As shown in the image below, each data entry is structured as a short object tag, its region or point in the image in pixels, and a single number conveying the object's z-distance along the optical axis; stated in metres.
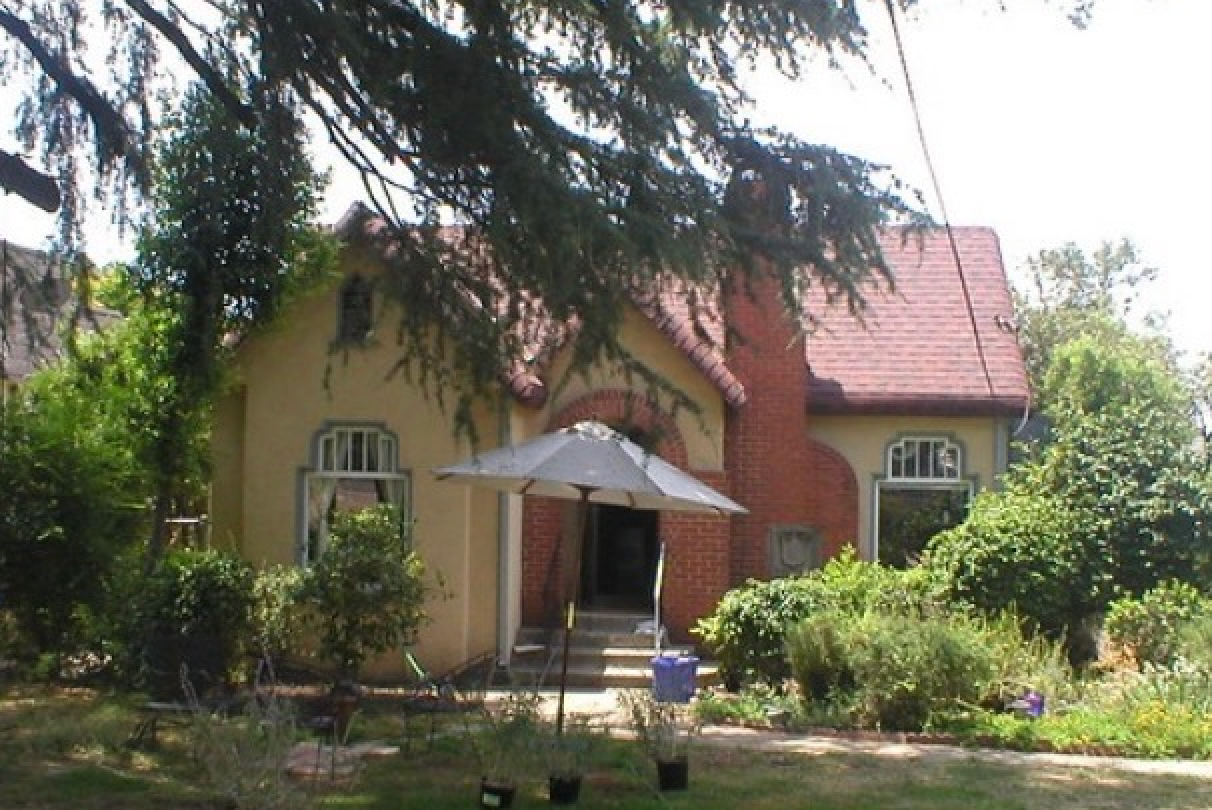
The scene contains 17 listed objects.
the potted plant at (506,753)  9.07
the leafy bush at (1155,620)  14.78
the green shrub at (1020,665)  13.88
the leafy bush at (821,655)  13.69
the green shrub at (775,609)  14.88
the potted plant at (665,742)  9.99
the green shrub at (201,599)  14.48
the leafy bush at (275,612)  14.89
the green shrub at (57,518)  14.95
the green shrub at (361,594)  14.48
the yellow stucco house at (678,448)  16.77
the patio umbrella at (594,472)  10.33
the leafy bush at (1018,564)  15.79
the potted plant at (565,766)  9.41
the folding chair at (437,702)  11.71
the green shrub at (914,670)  13.01
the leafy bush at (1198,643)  13.74
